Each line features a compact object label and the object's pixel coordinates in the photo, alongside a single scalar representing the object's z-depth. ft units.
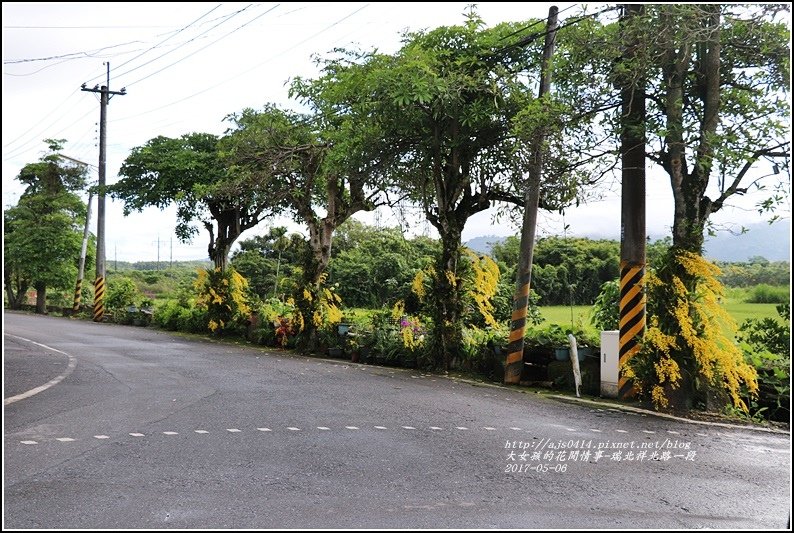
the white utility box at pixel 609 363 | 35.83
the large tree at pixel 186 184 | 87.20
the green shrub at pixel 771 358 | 31.19
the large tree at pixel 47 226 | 113.80
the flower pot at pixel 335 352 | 57.05
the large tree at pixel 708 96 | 30.22
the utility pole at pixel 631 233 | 35.18
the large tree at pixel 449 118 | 42.75
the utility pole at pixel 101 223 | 99.66
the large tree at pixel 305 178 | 59.67
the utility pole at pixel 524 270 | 41.00
